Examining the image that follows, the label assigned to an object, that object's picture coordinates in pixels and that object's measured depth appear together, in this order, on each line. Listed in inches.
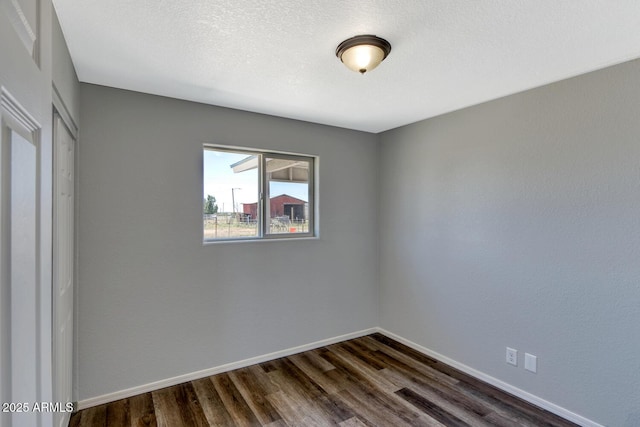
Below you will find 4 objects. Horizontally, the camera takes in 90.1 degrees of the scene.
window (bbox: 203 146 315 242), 113.7
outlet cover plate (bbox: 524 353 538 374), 93.6
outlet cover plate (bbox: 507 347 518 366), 98.1
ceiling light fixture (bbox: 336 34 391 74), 67.8
